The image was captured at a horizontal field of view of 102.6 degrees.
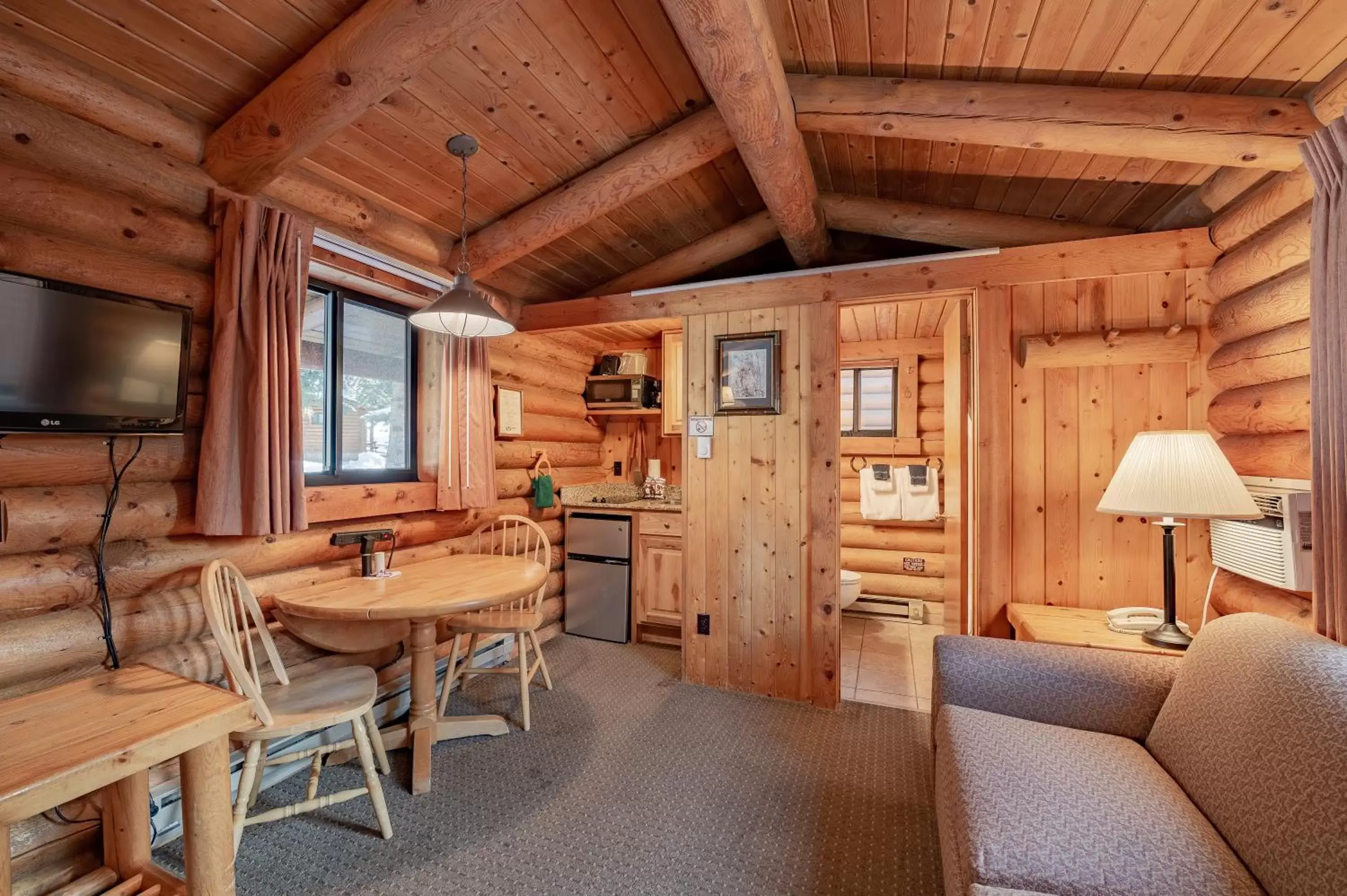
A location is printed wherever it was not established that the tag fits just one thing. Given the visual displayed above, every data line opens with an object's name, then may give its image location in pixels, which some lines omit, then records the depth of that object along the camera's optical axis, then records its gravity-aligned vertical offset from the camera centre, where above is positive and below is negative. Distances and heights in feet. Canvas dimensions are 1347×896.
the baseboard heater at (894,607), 13.84 -4.04
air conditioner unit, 5.31 -0.95
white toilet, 12.53 -3.15
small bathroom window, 14.40 +1.41
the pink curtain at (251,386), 6.29 +0.84
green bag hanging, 11.78 -0.82
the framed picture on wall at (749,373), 9.45 +1.44
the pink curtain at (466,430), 9.52 +0.45
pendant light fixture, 6.75 +1.82
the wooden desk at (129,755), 3.61 -2.13
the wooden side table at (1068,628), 6.32 -2.24
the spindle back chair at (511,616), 8.41 -2.67
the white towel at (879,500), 13.89 -1.19
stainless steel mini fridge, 11.94 -2.74
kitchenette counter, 11.96 -1.10
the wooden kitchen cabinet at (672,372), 12.81 +1.96
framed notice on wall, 11.08 +0.88
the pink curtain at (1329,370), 4.61 +0.74
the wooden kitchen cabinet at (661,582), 11.68 -2.79
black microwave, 13.11 +1.53
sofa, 3.29 -2.57
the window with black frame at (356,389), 8.26 +1.08
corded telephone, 6.66 -2.09
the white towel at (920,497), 13.62 -1.11
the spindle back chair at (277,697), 5.30 -2.72
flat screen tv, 4.92 +0.94
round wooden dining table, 6.20 -1.76
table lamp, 5.47 -0.36
